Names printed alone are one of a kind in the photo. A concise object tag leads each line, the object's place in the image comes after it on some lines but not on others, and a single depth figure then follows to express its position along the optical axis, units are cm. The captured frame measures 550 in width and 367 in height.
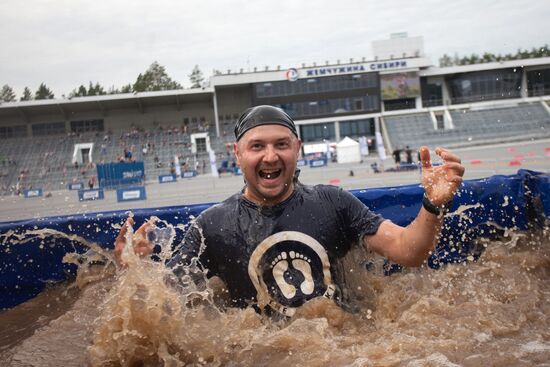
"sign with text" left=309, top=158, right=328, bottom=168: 3070
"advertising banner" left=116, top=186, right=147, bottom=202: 1725
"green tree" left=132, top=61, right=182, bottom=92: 7656
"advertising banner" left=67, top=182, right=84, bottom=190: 3044
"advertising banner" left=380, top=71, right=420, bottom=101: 5147
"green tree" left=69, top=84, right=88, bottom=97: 8160
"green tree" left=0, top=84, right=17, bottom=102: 7538
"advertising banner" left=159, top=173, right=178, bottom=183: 2999
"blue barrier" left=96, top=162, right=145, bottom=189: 2366
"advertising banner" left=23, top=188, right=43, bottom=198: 2650
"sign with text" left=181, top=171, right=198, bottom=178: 3312
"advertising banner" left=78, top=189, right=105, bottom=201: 1906
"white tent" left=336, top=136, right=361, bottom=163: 3344
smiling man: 287
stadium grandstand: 4762
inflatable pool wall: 472
